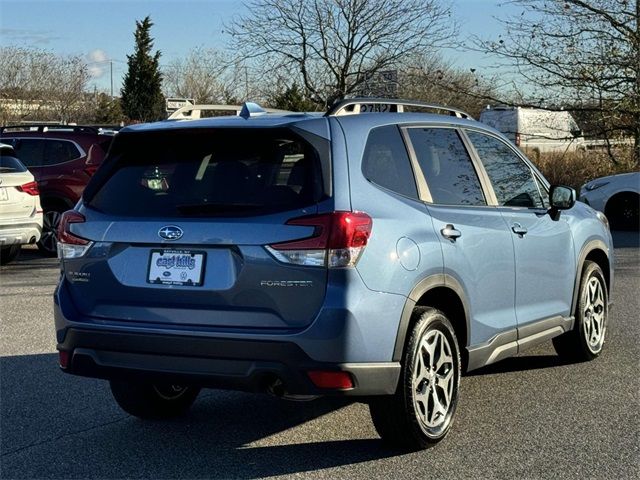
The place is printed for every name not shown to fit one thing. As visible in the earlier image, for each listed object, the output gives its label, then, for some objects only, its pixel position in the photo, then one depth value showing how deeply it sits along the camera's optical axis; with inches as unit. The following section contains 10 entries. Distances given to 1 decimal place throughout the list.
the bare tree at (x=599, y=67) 808.3
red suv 601.0
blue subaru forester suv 176.7
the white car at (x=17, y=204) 502.0
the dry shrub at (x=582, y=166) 872.3
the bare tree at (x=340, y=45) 1156.5
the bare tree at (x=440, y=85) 888.9
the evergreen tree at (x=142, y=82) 2037.4
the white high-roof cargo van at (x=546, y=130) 866.8
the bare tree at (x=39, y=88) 1699.1
